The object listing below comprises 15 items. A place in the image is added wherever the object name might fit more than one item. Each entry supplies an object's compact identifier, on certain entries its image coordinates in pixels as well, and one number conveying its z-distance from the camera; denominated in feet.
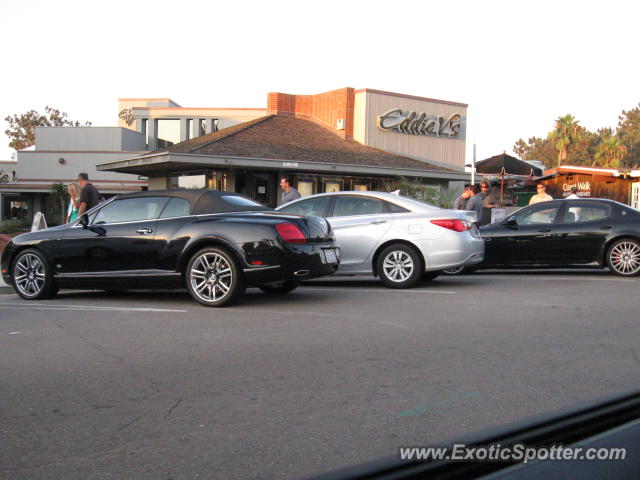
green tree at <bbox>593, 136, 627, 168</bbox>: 215.31
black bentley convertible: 25.22
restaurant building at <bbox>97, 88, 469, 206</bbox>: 78.64
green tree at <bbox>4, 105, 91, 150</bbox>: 219.41
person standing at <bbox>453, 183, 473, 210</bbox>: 45.37
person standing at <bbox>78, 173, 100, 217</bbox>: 41.24
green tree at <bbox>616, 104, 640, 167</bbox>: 257.34
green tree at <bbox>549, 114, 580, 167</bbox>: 218.18
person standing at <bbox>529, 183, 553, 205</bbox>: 48.06
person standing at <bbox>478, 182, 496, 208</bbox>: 49.65
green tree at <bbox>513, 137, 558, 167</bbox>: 277.44
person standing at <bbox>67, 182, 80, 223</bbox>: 42.06
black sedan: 37.42
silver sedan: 32.09
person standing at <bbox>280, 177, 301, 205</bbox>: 46.75
